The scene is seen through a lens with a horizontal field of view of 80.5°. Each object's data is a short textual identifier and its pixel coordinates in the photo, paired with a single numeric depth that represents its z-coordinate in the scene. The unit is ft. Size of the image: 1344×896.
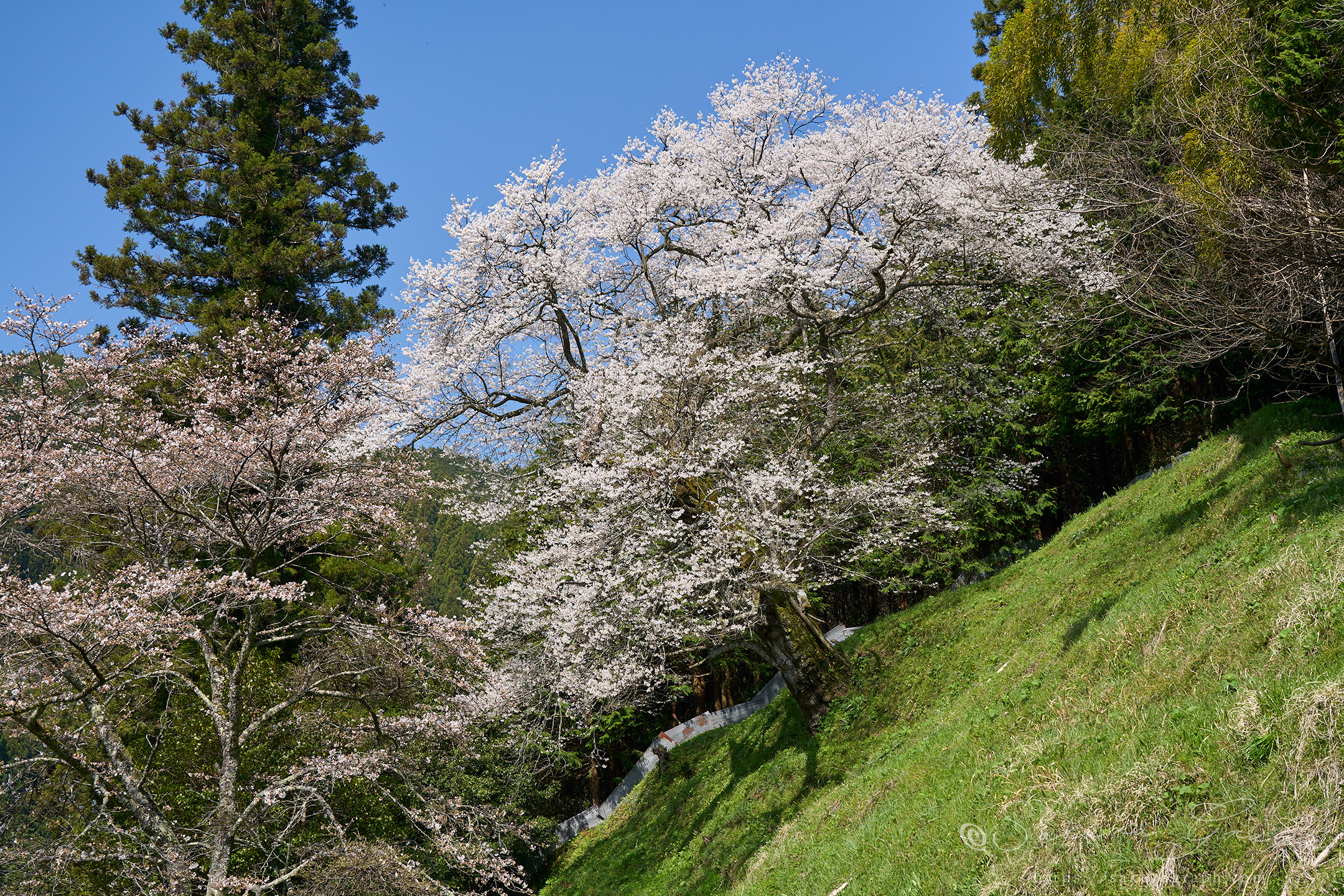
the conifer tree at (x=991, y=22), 92.68
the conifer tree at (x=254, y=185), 71.10
